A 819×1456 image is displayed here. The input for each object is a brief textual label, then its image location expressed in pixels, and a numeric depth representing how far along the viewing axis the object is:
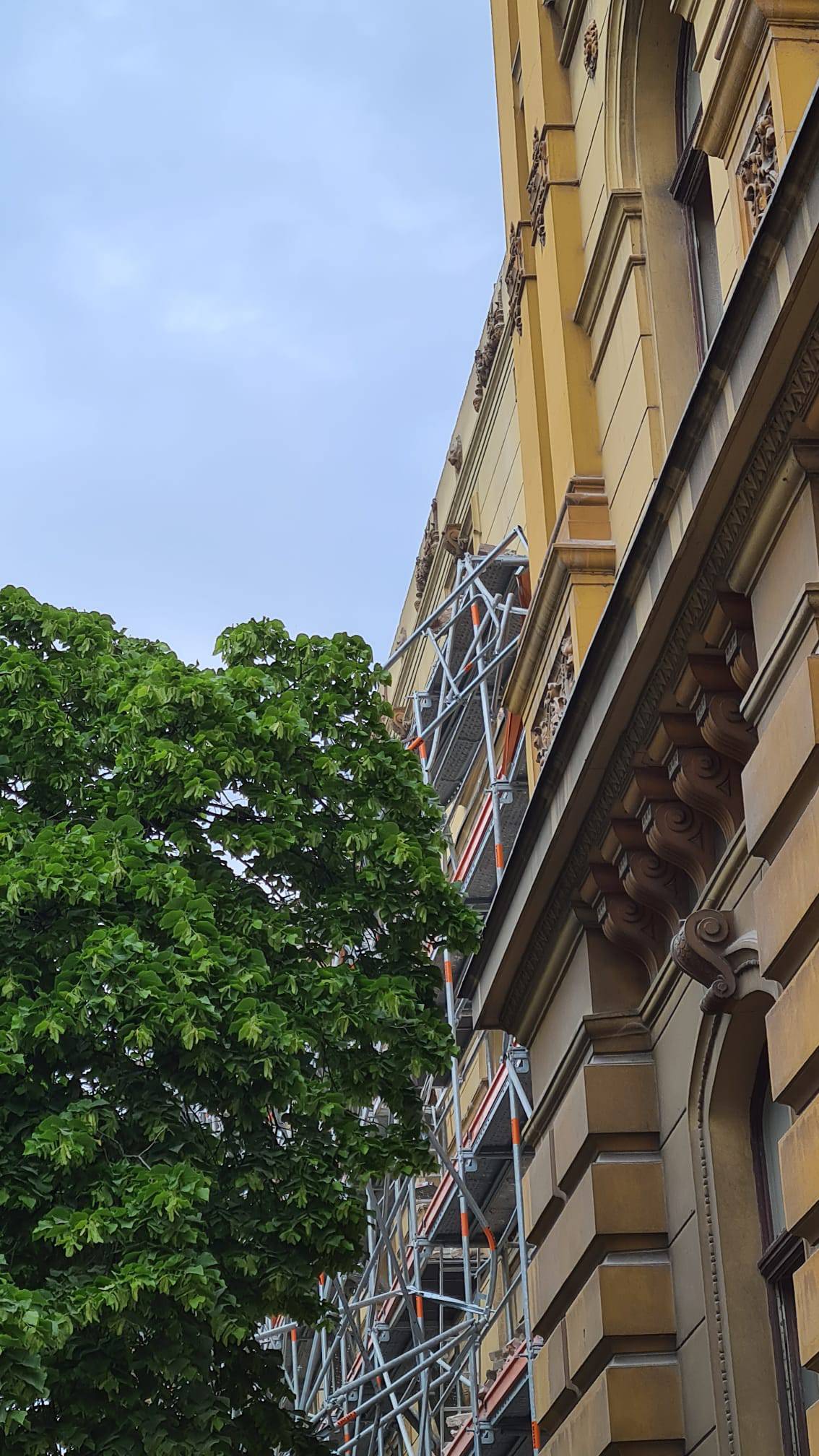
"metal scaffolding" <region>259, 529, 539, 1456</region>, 19.44
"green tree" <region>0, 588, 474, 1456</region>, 11.38
